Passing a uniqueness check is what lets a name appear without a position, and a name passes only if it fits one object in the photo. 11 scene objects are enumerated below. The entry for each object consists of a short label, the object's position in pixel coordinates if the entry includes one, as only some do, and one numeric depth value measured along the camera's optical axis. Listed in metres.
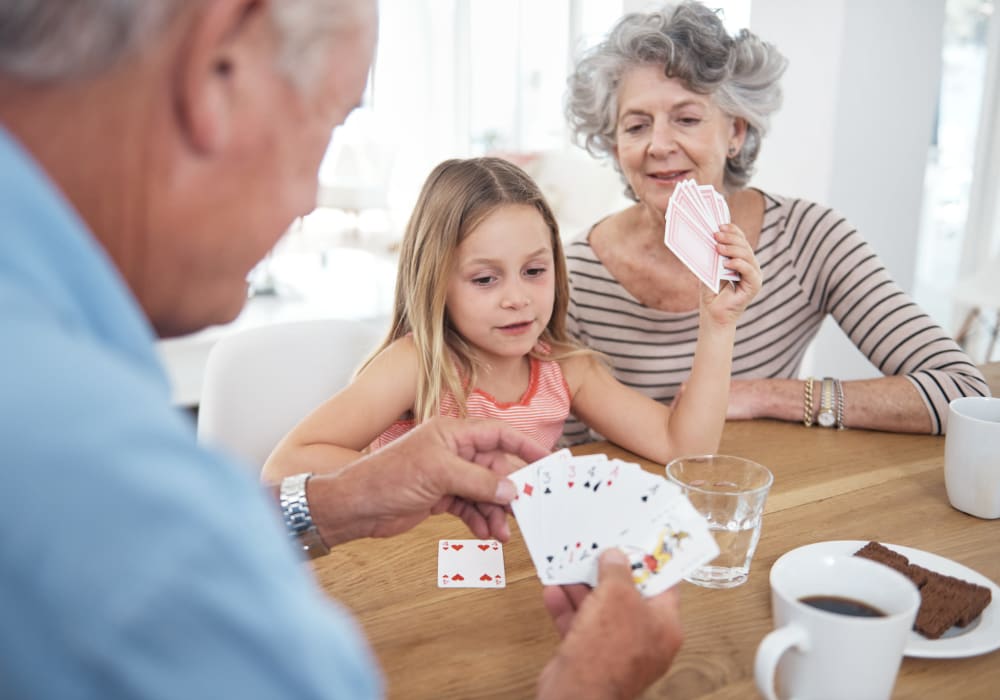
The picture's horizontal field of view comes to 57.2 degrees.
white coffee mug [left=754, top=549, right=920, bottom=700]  0.84
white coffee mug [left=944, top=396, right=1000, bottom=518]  1.41
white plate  1.03
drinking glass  1.20
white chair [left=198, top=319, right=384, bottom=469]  1.96
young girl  1.81
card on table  1.23
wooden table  1.01
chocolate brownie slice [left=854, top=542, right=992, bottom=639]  1.07
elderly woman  1.95
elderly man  0.45
